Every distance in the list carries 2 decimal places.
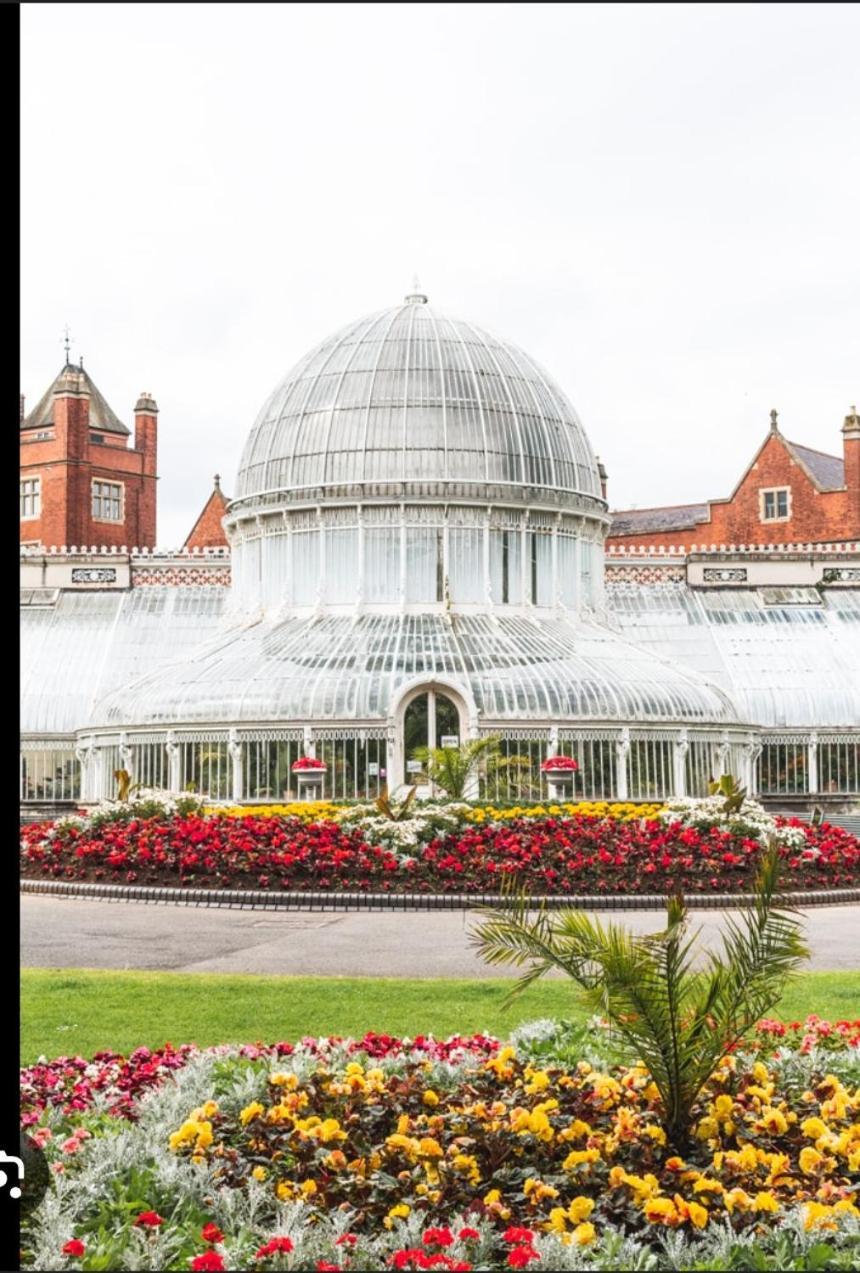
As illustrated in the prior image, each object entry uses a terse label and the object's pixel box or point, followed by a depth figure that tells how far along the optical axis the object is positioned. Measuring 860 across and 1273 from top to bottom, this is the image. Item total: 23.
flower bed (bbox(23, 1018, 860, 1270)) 6.43
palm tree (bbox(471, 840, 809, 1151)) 7.59
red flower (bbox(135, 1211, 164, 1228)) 6.29
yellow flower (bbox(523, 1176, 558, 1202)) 6.99
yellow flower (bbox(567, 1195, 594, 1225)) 6.71
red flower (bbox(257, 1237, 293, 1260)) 6.11
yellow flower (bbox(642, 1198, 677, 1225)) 6.68
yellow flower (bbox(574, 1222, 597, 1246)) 6.34
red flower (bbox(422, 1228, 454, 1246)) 6.21
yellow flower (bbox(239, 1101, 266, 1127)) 7.95
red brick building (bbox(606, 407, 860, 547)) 71.62
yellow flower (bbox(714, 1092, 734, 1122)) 7.96
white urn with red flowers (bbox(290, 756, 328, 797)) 33.66
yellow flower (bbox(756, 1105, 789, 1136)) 7.93
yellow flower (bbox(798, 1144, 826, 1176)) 7.34
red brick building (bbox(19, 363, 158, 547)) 76.50
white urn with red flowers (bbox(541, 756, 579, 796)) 33.72
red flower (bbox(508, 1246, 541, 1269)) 6.05
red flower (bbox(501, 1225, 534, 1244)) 6.23
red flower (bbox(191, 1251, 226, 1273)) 5.81
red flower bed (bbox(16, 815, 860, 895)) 22.78
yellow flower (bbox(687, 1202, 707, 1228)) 6.64
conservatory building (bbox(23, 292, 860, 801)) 37.06
